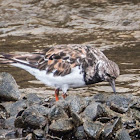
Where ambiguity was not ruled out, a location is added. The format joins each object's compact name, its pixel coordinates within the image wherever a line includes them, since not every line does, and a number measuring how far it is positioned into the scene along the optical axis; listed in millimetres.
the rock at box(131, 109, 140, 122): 11164
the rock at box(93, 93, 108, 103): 11705
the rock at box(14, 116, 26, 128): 11012
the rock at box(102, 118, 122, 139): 10273
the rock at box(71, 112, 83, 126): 10508
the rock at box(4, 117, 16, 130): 11346
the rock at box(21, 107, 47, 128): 10867
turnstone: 11969
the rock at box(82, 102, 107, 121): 10789
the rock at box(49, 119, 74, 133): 10523
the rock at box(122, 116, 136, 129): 10953
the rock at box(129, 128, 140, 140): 10703
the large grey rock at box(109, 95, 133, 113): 11227
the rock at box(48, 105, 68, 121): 10883
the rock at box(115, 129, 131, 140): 10203
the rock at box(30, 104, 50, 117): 11203
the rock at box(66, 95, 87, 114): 11055
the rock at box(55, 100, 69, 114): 11150
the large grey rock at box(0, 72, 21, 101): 12406
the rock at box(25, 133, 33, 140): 10597
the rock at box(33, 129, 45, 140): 10687
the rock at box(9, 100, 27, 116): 11742
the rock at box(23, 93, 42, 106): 12093
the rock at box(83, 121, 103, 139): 10312
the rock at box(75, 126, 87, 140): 10602
